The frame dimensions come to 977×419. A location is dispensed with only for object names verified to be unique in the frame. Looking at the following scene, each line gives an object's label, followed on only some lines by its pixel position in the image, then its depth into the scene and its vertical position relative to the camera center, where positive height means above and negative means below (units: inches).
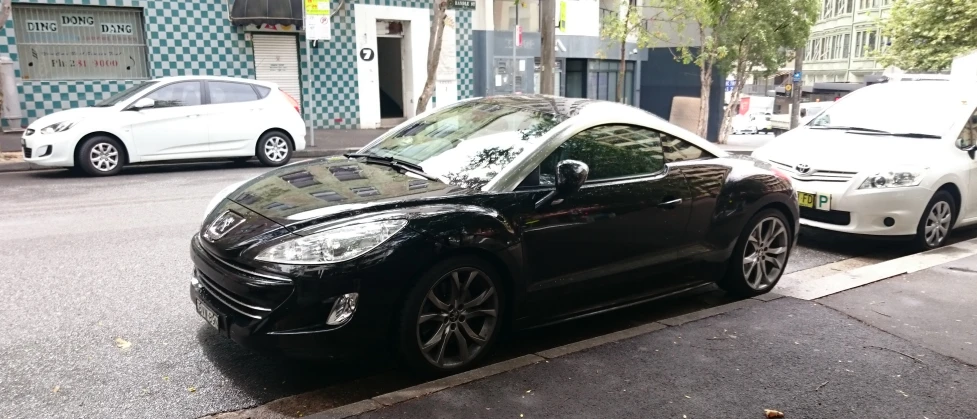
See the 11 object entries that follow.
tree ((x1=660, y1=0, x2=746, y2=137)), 787.4 +32.7
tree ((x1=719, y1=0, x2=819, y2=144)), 810.8 +34.1
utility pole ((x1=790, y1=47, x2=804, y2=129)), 960.9 -37.6
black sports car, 133.4 -35.0
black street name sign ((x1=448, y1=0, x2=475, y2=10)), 749.7 +61.0
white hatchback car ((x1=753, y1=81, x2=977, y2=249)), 259.8 -37.6
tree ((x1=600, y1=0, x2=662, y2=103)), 827.6 +40.3
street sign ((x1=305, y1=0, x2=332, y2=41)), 564.1 +34.9
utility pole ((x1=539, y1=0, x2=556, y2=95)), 528.4 +13.5
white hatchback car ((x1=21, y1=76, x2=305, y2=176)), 395.9 -35.5
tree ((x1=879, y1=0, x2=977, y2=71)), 797.2 +32.6
